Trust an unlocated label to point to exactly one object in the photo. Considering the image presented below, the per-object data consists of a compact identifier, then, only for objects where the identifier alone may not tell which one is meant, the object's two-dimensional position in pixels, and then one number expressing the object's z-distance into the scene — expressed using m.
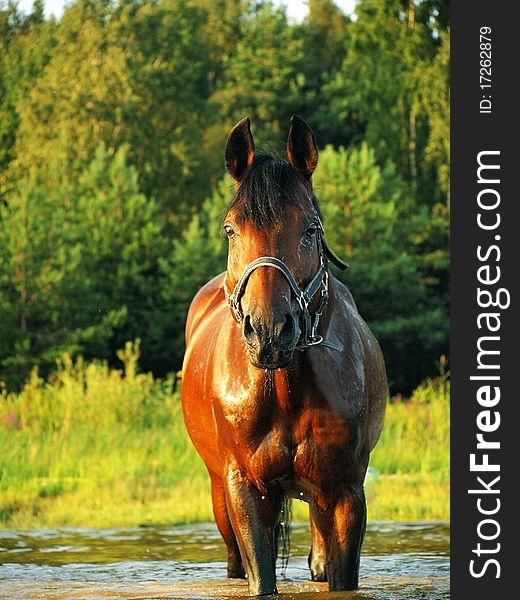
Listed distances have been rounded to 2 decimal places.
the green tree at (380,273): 27.58
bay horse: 5.66
